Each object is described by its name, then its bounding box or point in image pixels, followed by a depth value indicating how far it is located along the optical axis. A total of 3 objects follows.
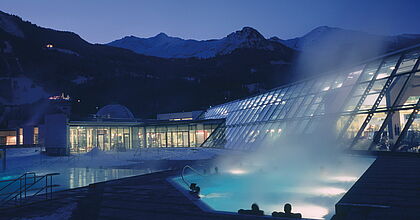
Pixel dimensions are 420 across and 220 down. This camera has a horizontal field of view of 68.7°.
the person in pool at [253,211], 6.72
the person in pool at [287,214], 6.33
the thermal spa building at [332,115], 12.64
